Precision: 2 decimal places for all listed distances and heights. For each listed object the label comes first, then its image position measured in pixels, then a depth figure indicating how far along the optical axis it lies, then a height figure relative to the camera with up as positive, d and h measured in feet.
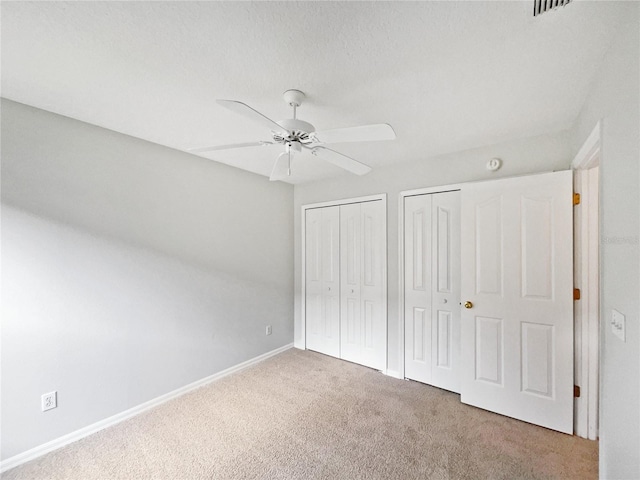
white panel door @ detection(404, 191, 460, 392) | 8.73 -1.68
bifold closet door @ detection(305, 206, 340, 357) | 11.72 -1.80
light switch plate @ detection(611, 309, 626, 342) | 3.67 -1.19
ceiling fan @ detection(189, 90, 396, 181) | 4.50 +1.92
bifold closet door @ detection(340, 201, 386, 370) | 10.40 -1.79
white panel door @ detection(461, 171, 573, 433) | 6.78 -1.59
